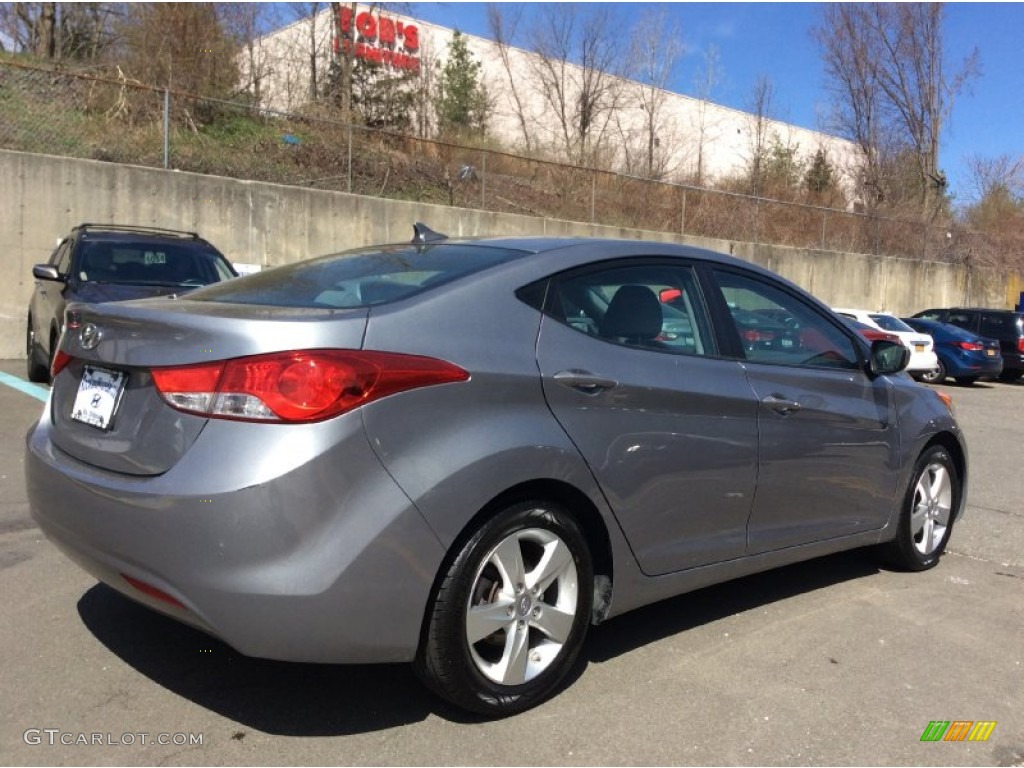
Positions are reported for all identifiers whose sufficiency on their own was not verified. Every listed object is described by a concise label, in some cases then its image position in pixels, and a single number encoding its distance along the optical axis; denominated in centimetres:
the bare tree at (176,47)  1798
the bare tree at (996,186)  4234
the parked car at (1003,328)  1975
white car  1769
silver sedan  276
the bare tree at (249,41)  1903
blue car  1862
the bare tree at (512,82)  3145
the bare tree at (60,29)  1889
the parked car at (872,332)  1557
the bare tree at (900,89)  3781
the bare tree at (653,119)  3278
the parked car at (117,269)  838
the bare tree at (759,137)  3481
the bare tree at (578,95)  3162
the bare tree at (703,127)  3744
